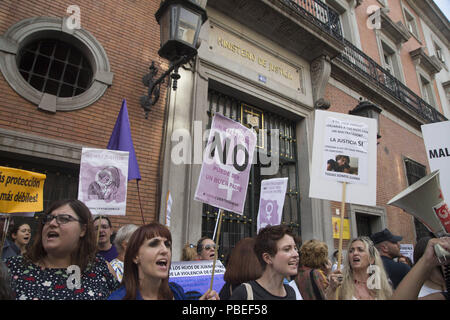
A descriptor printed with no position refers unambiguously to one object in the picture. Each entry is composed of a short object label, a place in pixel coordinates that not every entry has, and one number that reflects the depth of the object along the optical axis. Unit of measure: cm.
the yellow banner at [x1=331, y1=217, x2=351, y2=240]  787
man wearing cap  419
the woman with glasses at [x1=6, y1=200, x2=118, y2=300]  182
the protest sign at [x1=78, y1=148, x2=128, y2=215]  341
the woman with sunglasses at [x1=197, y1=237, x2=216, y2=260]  409
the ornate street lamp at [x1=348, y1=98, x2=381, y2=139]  801
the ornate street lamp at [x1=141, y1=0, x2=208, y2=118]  452
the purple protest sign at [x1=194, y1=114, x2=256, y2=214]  281
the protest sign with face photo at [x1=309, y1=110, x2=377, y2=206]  273
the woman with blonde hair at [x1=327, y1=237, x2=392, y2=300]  258
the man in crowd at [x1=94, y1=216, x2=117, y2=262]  357
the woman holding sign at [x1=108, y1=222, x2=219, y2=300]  185
